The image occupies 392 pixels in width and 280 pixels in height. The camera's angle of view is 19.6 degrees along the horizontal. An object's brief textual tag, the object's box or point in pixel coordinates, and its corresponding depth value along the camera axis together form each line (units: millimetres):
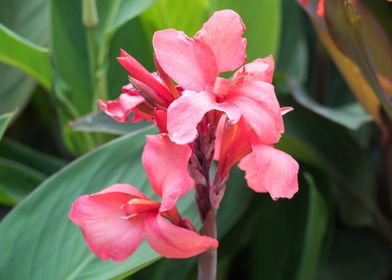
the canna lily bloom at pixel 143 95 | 705
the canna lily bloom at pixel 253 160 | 667
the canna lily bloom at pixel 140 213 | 678
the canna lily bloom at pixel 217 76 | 672
